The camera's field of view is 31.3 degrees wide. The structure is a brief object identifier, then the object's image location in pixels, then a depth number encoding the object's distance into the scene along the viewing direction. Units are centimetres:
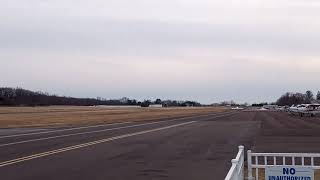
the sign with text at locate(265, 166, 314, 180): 877
